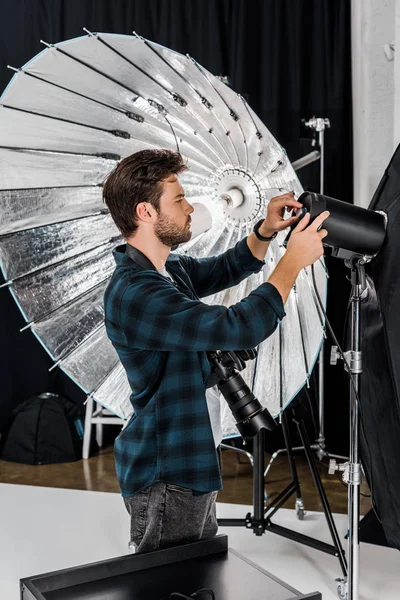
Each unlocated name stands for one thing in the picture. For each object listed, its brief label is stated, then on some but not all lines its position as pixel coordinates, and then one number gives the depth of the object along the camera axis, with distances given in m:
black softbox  1.55
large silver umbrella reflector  1.92
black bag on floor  3.95
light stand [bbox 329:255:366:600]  1.66
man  1.58
